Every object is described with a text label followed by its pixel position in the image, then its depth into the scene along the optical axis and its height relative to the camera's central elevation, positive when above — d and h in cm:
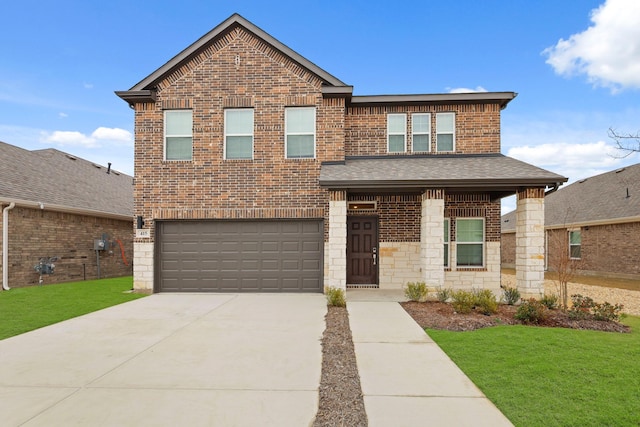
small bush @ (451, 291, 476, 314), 791 -183
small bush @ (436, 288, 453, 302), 909 -184
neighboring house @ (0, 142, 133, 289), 1191 +14
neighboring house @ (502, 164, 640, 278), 1578 +21
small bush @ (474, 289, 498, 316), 786 -181
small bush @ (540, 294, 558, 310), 850 -190
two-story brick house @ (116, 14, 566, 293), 1078 +127
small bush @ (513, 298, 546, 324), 704 -182
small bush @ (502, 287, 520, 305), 893 -184
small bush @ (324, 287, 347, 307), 869 -190
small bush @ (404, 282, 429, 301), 918 -180
